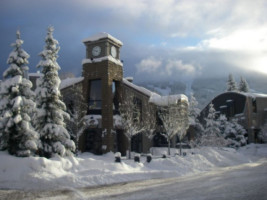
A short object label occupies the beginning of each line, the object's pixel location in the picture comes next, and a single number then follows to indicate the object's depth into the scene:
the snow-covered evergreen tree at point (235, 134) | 49.72
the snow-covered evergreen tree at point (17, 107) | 17.17
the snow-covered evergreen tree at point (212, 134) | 41.28
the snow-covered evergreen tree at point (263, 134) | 51.66
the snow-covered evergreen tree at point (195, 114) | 50.26
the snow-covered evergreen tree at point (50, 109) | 19.41
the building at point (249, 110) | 54.28
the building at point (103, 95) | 30.04
